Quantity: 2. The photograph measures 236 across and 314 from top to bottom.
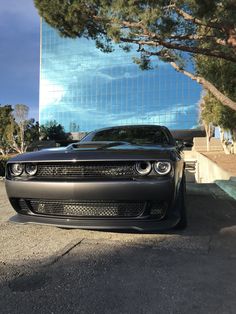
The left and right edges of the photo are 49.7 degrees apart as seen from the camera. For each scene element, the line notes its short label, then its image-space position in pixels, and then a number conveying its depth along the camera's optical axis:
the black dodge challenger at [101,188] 2.40
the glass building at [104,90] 47.91
